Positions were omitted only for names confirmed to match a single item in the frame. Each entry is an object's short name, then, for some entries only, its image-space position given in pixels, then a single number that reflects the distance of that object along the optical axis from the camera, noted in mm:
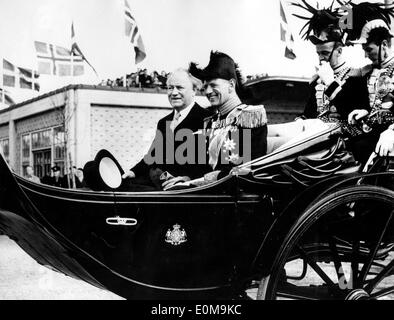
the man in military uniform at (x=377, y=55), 3174
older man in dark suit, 2834
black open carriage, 2549
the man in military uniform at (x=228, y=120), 2918
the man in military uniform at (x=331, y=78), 3186
